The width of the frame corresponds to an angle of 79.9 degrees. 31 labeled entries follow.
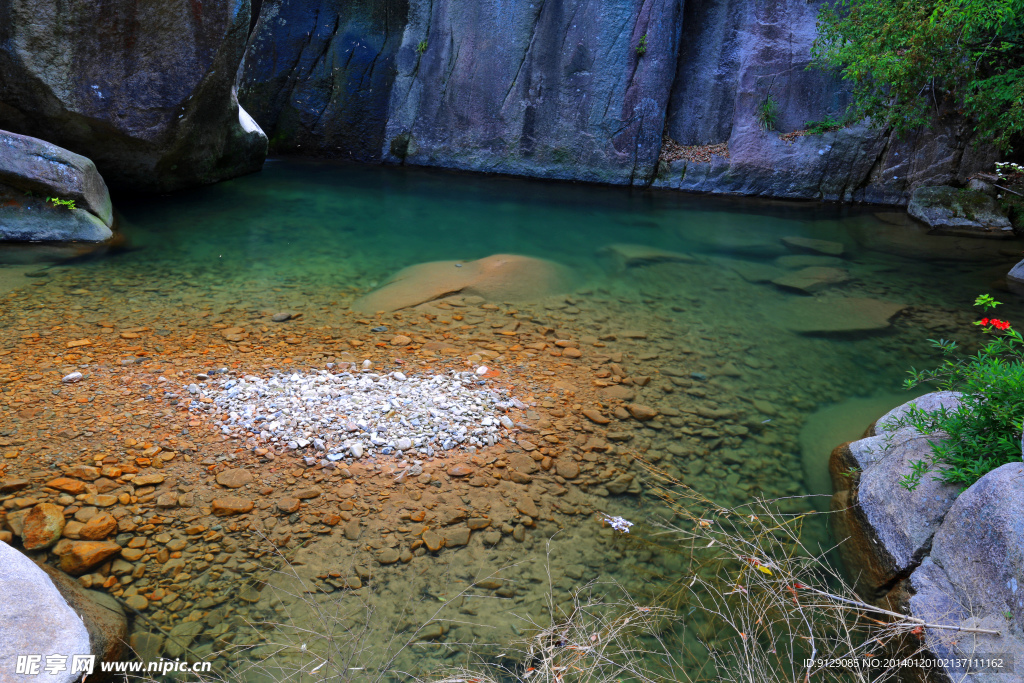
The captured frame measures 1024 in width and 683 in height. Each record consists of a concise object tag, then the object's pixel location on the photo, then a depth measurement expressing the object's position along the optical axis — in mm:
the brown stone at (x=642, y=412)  4348
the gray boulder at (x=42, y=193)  6895
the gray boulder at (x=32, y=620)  2105
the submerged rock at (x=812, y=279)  7176
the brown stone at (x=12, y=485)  3214
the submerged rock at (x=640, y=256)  7879
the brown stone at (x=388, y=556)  3008
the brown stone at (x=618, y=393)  4568
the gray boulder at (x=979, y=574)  2301
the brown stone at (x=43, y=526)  2941
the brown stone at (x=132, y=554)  2906
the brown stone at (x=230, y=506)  3201
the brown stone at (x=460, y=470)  3635
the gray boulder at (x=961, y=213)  9859
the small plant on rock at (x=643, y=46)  11820
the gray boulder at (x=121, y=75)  7430
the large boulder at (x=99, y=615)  2396
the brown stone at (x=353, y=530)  3137
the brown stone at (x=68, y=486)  3250
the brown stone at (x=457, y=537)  3154
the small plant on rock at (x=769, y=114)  11820
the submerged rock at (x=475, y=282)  6148
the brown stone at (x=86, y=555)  2839
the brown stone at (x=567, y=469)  3713
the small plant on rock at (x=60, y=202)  7133
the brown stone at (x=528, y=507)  3391
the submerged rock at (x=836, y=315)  6062
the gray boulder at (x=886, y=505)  2934
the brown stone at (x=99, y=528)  3001
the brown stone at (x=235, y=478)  3389
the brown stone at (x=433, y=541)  3109
